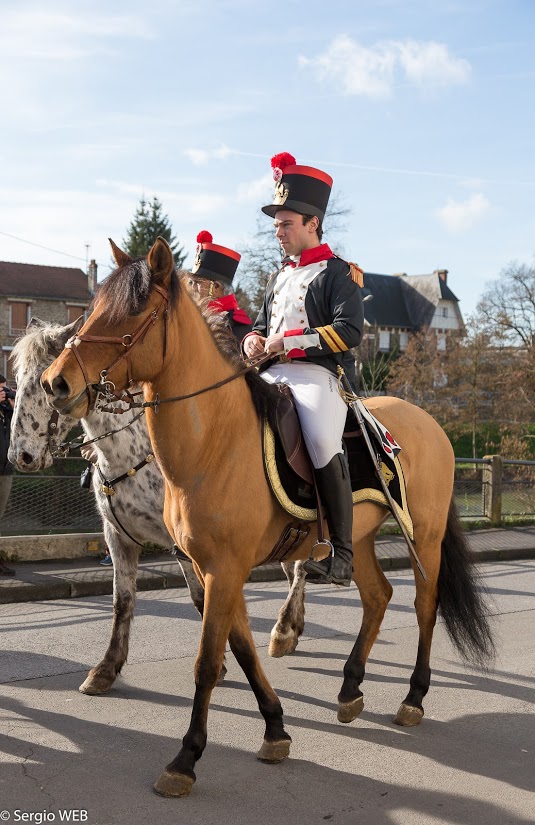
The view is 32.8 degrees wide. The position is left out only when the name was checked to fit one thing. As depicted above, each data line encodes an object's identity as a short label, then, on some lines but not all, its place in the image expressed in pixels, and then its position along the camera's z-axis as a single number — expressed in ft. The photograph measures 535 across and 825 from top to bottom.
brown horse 14.16
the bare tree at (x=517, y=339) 125.80
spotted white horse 20.44
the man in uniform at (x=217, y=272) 23.97
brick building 207.31
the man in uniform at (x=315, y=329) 16.69
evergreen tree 197.57
